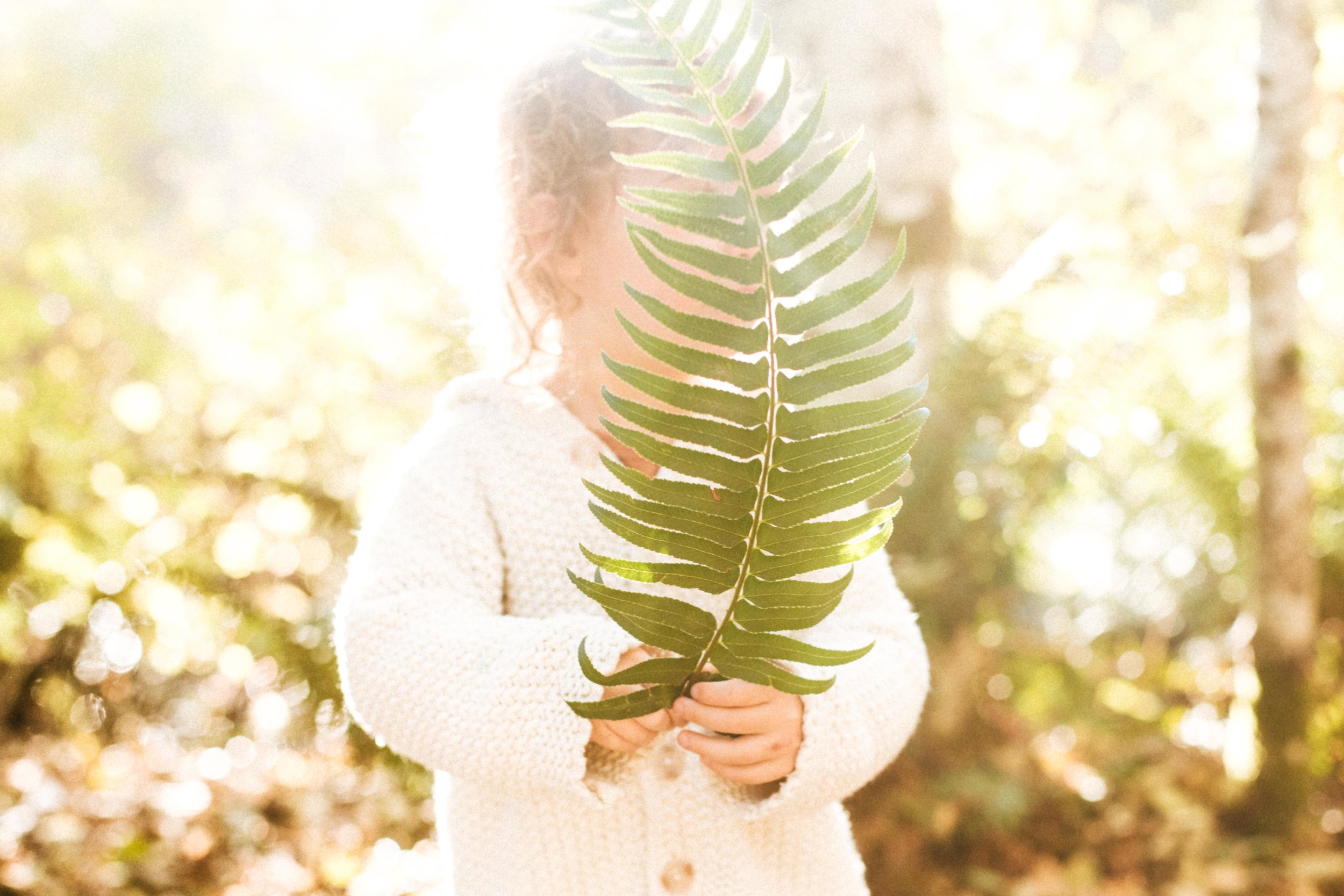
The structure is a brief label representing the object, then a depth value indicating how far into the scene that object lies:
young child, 0.94
